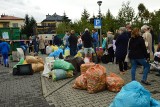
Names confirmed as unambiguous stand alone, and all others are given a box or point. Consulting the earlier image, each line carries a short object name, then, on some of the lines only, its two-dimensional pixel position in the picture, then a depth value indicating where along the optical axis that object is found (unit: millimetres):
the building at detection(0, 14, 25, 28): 42966
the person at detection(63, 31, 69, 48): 8565
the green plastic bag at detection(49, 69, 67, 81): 4419
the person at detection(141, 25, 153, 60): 4271
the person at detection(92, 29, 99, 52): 7251
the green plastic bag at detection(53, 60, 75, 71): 4528
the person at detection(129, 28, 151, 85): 3586
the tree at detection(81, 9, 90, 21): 31205
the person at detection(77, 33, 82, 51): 8537
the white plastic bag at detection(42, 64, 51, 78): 4822
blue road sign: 7222
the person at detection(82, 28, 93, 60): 6060
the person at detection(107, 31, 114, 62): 6092
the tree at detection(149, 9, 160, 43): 18551
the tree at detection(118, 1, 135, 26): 14617
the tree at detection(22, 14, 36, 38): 29850
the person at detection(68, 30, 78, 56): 6893
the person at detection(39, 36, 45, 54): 10742
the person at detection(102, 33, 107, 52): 6414
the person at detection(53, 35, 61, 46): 10634
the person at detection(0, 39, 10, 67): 6952
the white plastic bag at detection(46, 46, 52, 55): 10005
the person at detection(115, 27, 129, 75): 4531
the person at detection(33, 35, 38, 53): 10434
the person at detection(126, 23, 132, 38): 4997
